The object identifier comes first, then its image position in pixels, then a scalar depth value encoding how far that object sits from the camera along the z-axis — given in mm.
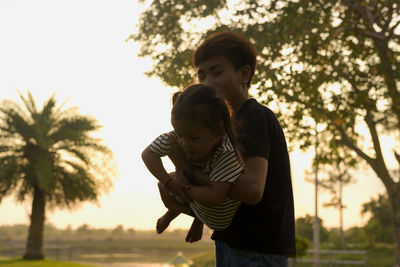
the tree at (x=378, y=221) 38469
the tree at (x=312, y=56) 12328
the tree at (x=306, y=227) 40369
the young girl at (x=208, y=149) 2078
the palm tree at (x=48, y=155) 24062
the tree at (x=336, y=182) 36844
